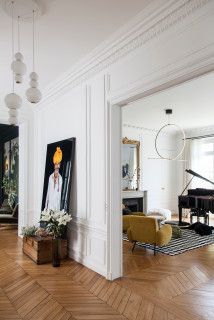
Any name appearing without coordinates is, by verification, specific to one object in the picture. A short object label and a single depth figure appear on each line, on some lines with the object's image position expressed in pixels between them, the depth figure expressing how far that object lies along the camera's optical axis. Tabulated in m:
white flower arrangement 4.28
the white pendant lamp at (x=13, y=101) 2.79
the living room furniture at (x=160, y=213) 8.26
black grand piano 7.18
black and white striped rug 5.25
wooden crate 4.40
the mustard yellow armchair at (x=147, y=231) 4.91
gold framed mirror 8.75
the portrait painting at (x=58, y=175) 4.62
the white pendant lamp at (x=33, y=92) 2.82
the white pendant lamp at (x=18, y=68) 2.68
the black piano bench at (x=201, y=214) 7.55
